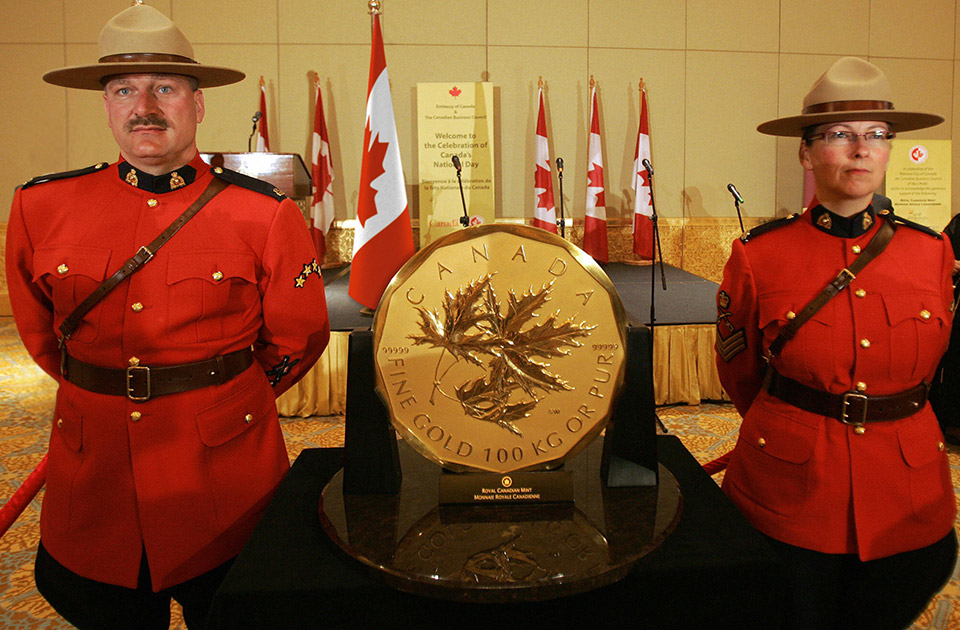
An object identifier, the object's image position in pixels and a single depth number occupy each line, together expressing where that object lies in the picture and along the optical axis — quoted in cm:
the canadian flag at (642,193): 625
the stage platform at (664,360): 397
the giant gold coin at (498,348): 101
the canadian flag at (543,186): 613
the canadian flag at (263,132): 597
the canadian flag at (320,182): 601
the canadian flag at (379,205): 354
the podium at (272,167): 414
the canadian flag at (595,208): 634
